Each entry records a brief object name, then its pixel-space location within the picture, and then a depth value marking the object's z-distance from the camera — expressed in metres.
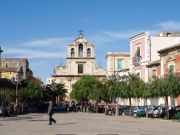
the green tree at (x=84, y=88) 78.34
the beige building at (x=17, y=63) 117.81
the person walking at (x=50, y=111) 29.26
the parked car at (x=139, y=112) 45.41
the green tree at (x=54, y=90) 89.10
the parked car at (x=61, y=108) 70.71
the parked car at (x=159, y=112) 41.03
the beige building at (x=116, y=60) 89.46
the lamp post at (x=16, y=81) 56.23
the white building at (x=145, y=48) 56.46
